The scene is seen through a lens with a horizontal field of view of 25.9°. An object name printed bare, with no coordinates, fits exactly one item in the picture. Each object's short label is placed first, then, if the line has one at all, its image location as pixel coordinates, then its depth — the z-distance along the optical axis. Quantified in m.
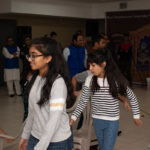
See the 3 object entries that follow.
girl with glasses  1.81
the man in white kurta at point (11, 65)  8.57
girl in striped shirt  2.88
